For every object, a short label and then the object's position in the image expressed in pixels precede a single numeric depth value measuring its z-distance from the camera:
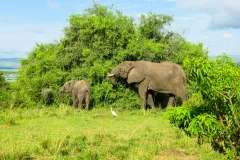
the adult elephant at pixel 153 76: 16.62
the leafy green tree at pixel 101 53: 17.53
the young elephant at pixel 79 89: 16.73
